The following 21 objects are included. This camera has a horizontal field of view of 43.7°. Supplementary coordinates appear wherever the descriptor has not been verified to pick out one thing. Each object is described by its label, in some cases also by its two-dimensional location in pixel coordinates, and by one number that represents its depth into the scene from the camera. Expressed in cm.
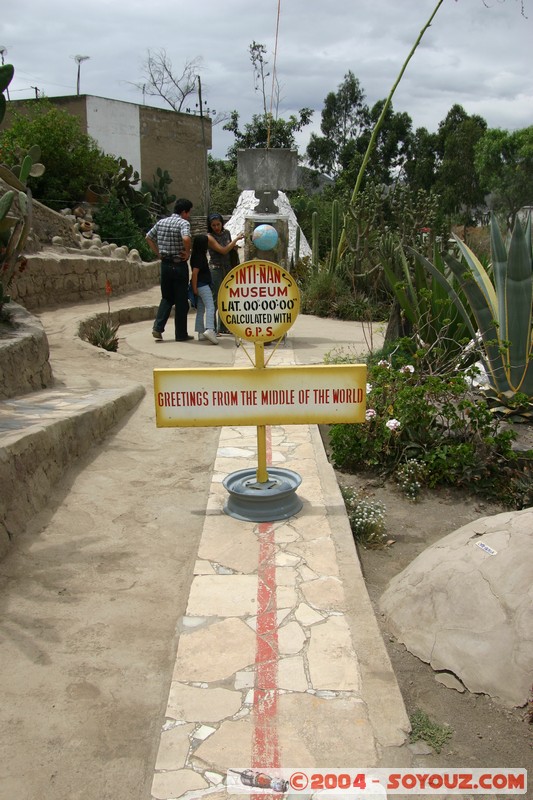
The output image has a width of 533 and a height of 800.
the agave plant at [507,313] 462
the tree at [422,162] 3503
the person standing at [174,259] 754
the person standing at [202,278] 780
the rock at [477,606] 245
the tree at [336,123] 3947
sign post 356
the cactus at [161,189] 2144
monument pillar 796
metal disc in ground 369
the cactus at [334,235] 1178
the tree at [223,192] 2619
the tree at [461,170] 3359
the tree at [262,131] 2995
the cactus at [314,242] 1256
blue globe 727
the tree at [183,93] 3219
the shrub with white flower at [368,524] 375
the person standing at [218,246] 786
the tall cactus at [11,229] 594
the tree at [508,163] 3188
